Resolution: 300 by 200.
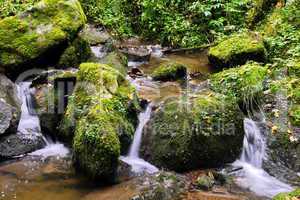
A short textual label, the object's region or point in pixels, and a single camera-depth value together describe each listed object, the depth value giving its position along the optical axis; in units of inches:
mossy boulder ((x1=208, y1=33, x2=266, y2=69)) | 373.4
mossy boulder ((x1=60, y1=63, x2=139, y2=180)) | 246.8
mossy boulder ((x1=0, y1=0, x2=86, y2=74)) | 344.8
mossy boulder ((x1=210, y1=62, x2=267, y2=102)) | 320.2
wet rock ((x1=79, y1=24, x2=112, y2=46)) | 445.1
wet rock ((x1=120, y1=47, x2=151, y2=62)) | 427.5
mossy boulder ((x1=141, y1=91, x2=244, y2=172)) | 269.0
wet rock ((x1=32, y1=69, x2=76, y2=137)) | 304.3
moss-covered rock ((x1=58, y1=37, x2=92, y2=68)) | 372.0
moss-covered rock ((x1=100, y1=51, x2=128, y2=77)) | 374.3
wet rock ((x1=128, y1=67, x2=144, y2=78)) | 385.7
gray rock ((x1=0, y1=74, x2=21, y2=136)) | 283.7
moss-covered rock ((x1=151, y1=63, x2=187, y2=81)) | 373.7
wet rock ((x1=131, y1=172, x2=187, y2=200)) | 237.0
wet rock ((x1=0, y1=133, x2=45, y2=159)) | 283.7
